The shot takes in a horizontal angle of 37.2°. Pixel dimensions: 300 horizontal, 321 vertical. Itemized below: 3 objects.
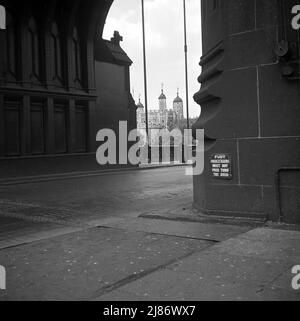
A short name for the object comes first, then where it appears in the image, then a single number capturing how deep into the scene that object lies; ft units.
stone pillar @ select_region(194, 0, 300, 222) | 23.82
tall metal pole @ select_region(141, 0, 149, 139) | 111.34
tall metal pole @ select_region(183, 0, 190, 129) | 126.15
